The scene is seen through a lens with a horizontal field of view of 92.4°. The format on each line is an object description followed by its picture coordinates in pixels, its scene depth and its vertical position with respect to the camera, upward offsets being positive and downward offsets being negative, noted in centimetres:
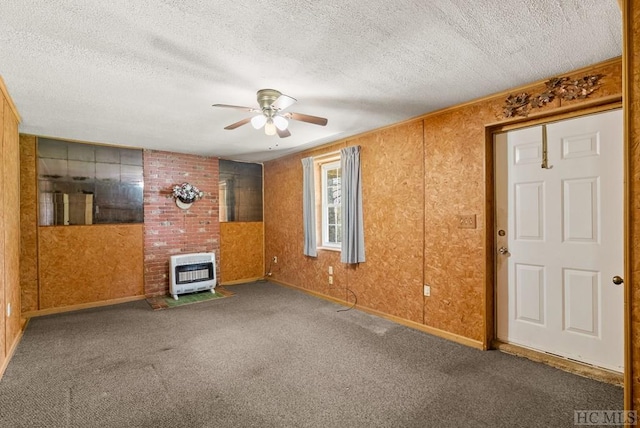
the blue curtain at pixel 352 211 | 417 +3
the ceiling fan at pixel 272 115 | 261 +89
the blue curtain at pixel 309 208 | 495 +9
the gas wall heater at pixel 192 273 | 490 -96
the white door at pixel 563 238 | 238 -23
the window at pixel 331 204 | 491 +15
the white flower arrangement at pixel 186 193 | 517 +38
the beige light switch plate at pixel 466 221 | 303 -9
